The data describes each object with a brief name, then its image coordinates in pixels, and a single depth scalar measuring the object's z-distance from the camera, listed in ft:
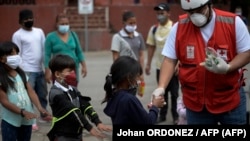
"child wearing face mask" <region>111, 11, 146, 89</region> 23.59
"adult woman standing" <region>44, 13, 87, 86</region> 23.91
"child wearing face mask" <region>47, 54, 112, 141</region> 13.92
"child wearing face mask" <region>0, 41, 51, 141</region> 16.12
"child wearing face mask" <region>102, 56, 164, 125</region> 12.39
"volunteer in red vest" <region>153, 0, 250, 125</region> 13.93
